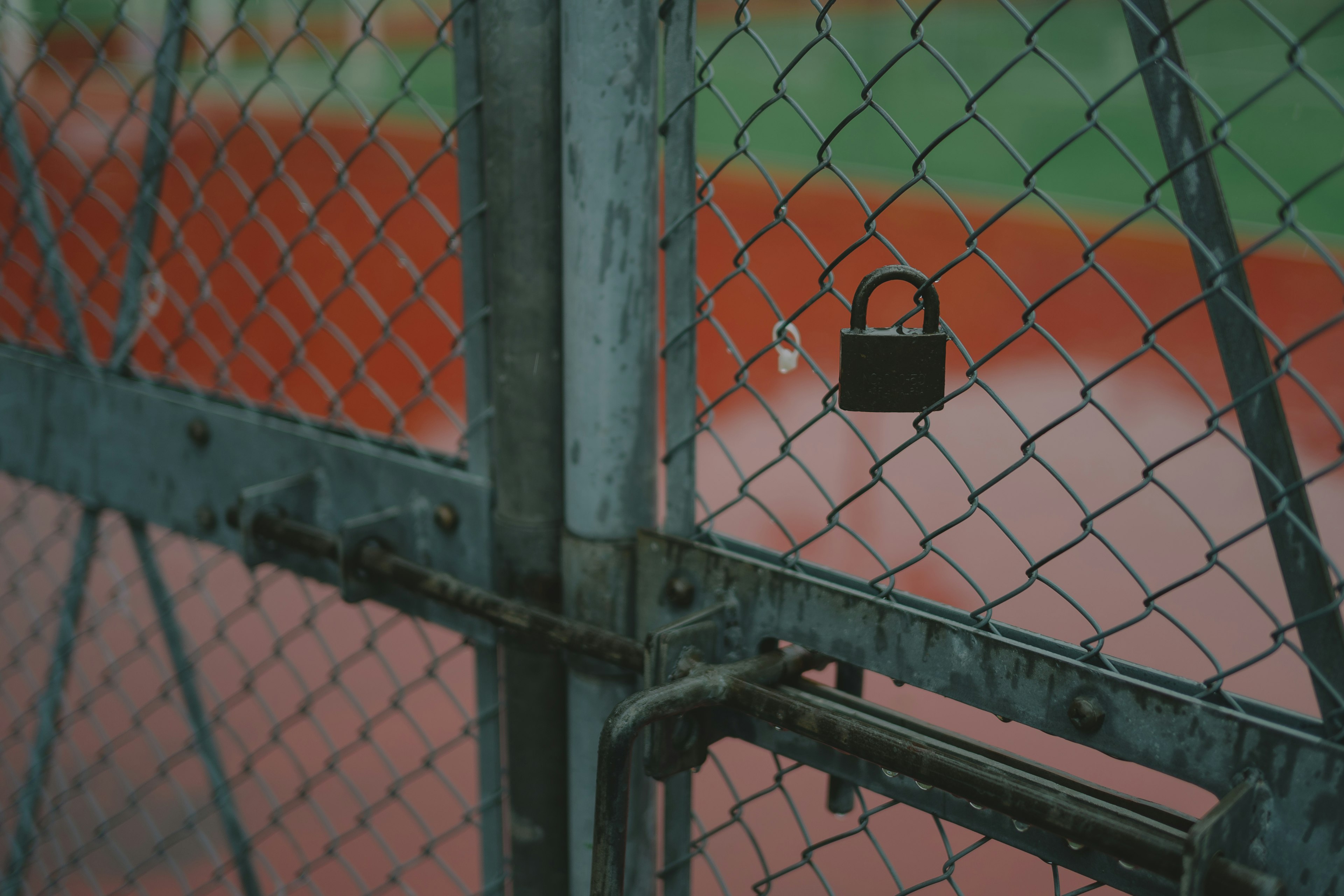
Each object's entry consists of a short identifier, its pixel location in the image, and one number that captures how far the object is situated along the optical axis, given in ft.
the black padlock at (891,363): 2.80
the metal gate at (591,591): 2.63
